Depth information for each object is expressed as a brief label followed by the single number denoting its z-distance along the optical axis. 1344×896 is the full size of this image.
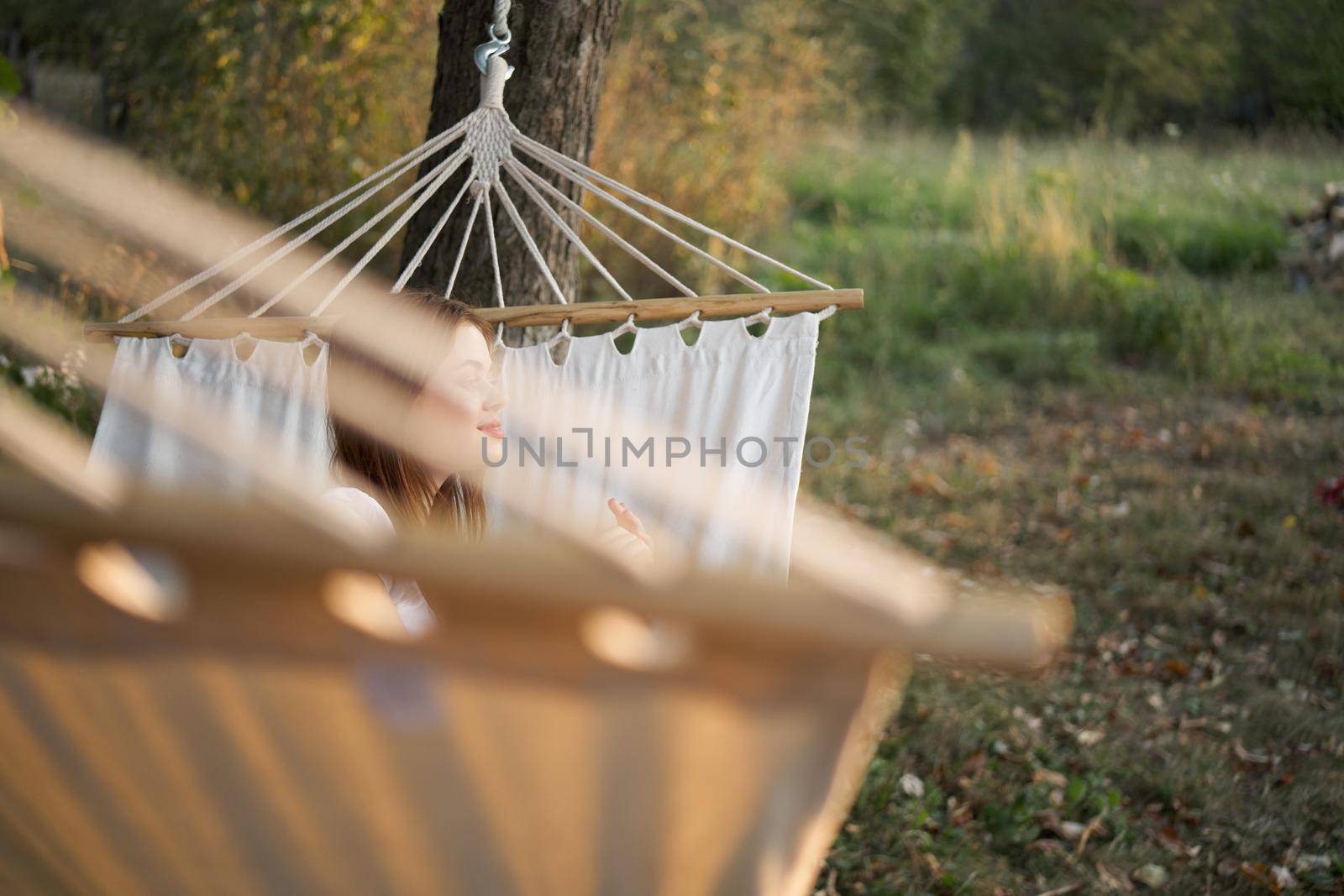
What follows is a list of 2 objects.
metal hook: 1.82
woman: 1.40
